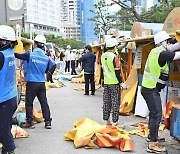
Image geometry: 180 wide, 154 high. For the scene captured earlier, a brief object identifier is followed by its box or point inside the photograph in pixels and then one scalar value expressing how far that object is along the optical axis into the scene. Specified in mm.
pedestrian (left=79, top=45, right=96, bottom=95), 13203
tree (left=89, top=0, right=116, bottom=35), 35094
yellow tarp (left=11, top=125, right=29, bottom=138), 6820
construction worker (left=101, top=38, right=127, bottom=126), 7402
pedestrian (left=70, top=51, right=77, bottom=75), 23278
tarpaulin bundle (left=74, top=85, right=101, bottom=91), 15336
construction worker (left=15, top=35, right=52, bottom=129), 7355
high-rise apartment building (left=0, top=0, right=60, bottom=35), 97675
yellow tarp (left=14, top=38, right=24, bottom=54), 7336
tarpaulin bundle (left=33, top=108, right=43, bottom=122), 8195
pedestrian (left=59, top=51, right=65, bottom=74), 27103
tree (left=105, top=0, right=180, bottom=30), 24095
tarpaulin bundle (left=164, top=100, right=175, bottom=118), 6320
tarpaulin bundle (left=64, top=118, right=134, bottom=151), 6223
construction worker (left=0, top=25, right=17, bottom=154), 4801
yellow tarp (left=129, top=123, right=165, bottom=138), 7278
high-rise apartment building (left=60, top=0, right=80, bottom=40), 119612
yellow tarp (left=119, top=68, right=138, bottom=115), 9523
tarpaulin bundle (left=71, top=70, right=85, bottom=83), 18750
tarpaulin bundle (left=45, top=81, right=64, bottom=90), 16673
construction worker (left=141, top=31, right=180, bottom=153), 5859
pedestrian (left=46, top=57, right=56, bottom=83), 16922
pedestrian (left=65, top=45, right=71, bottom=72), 24078
